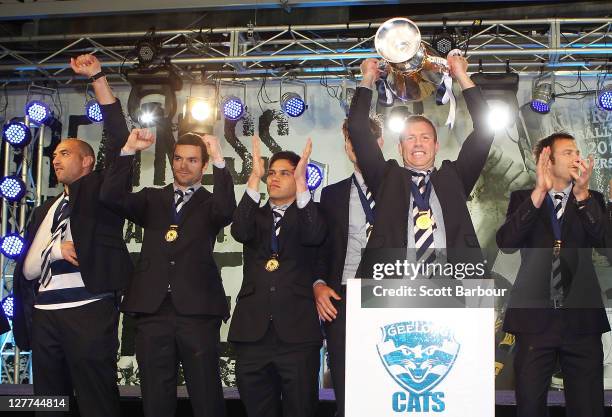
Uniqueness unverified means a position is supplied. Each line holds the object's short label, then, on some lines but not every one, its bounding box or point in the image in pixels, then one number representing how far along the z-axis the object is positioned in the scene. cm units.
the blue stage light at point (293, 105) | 736
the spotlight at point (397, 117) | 727
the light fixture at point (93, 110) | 759
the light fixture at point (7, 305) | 718
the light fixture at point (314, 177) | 713
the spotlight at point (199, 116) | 718
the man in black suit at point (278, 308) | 390
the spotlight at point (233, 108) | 739
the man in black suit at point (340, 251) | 390
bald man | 409
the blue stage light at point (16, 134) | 758
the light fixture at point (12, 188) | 752
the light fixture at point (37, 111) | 763
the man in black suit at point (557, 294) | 378
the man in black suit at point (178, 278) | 403
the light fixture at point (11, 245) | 733
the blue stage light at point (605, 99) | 695
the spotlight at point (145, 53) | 692
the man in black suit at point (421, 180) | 340
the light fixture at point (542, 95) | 709
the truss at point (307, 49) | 678
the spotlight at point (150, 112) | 717
